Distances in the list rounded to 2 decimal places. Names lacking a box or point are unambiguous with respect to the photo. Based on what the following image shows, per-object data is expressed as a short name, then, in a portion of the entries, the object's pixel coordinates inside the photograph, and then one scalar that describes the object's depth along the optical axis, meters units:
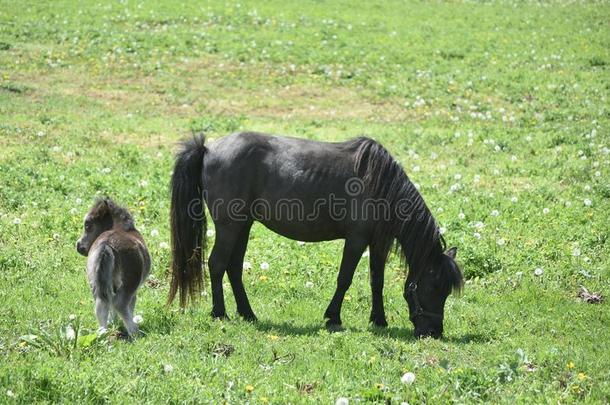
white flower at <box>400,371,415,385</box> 14.65
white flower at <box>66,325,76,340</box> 15.48
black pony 19.00
